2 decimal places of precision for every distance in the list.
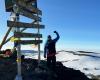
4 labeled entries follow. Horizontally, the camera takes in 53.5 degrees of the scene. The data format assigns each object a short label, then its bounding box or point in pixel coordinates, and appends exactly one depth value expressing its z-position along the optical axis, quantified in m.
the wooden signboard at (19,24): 4.18
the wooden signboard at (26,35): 4.26
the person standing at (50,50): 5.47
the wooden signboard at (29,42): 4.45
